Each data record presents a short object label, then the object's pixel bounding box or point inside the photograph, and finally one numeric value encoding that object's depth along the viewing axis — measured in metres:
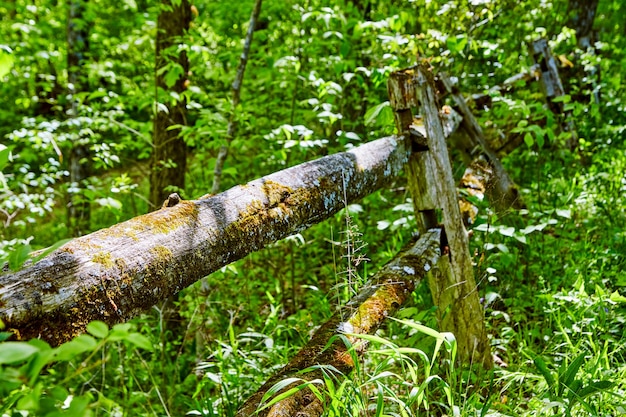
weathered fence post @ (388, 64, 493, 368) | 2.75
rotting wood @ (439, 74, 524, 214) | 4.18
